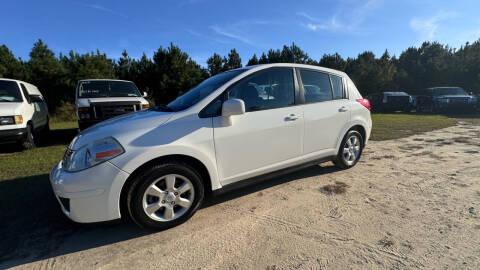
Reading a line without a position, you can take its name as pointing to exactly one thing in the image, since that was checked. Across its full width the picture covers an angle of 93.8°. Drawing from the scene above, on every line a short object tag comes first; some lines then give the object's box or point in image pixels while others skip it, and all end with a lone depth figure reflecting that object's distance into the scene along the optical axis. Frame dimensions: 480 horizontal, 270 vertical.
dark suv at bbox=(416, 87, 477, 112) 14.24
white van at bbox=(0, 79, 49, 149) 5.15
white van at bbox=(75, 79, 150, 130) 5.95
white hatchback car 2.08
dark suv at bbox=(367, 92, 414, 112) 16.91
